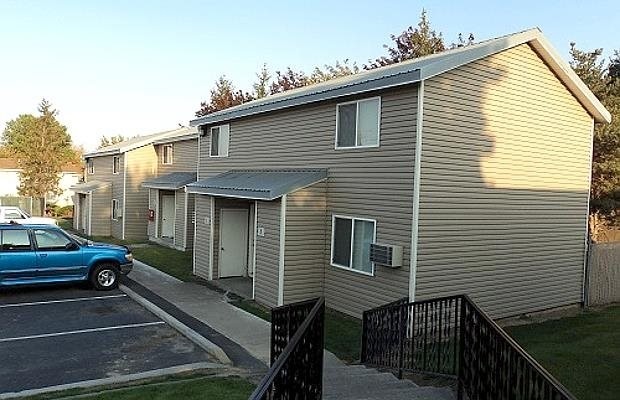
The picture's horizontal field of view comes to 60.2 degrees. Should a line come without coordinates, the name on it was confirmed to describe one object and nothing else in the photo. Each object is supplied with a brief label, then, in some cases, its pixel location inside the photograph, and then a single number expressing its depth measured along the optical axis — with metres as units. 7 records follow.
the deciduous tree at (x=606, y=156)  21.78
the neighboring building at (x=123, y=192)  28.45
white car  27.19
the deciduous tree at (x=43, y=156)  41.06
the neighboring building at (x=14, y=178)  49.85
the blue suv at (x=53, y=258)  13.55
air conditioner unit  11.23
